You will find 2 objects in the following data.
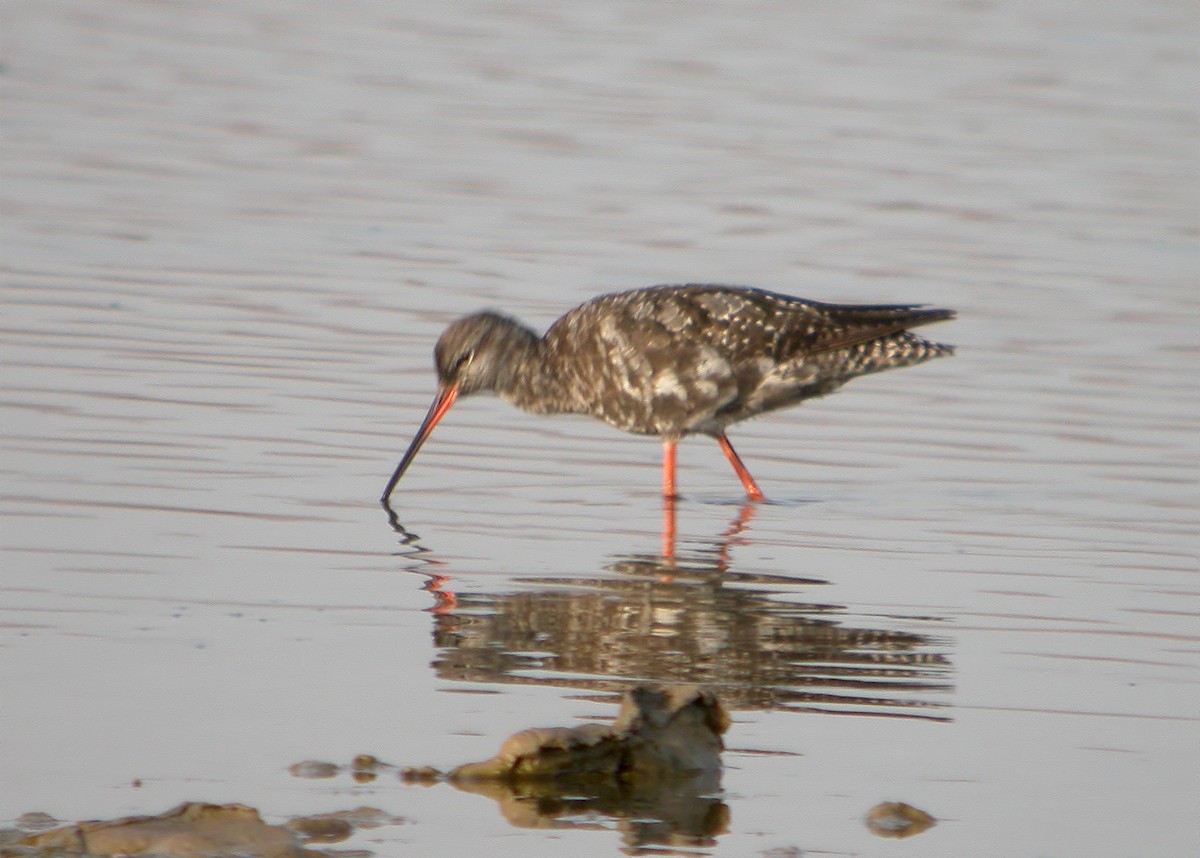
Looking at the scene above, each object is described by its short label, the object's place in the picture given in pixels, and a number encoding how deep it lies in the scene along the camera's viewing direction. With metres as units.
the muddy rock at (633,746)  11.98
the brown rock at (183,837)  10.63
